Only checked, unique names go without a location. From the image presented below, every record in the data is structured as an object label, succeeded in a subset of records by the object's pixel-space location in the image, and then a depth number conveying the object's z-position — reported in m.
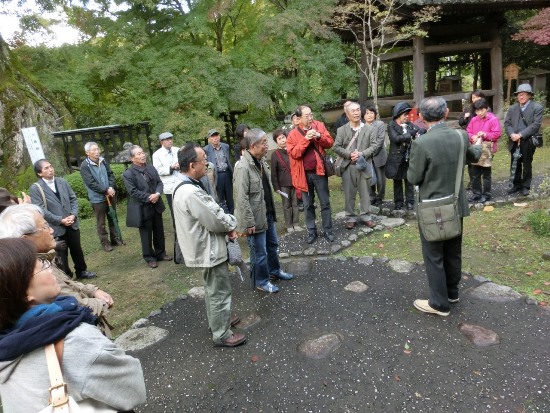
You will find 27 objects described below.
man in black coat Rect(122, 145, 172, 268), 5.50
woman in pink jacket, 6.29
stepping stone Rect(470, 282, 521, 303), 3.71
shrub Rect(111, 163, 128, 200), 10.44
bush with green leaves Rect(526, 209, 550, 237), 5.11
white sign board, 6.75
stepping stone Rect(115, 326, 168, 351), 3.65
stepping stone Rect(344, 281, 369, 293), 4.21
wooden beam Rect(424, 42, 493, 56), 11.77
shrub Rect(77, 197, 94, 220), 9.40
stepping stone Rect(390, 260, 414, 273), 4.55
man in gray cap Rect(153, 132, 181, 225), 6.04
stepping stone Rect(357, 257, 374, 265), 4.84
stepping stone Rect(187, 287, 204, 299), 4.55
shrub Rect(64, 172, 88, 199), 9.59
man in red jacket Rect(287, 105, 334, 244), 5.24
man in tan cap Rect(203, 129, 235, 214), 6.72
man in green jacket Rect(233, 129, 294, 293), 3.91
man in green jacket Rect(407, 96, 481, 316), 3.19
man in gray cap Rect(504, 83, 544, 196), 6.19
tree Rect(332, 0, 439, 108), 10.04
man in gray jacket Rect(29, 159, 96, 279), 4.93
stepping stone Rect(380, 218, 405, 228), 6.13
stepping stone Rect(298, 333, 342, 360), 3.19
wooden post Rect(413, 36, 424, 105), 11.59
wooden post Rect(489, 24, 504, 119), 12.17
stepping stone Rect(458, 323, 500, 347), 3.11
